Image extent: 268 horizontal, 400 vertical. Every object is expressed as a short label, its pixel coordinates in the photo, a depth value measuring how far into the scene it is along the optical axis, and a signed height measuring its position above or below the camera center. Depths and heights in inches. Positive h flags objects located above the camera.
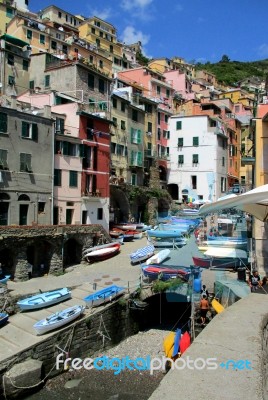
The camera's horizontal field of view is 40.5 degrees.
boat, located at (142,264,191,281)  885.8 -153.0
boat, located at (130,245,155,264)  1172.5 -144.2
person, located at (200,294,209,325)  680.4 -182.9
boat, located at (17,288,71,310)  824.9 -207.6
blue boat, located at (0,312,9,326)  757.4 -227.3
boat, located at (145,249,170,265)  1008.6 -132.6
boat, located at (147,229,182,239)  1430.7 -89.4
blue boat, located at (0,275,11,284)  949.8 -185.9
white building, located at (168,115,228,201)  2267.5 +350.1
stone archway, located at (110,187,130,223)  1823.3 +29.4
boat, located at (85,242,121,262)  1301.6 -155.8
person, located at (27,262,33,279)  1137.4 -186.1
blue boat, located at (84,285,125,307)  820.6 -196.7
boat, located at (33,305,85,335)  706.8 -220.3
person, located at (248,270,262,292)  531.9 -108.8
